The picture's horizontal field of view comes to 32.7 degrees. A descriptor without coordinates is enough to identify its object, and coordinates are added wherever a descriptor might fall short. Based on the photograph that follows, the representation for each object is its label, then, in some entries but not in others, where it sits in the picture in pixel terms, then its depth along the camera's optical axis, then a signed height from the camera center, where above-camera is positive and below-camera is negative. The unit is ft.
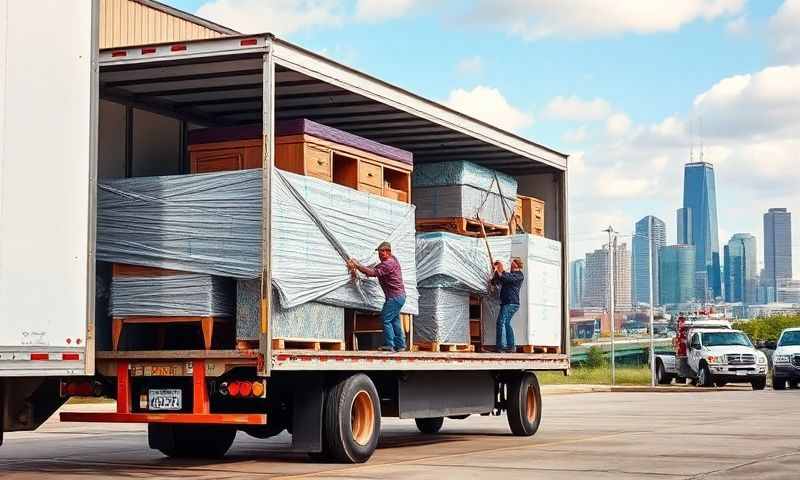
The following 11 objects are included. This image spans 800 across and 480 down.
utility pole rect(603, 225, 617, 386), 151.23 +8.03
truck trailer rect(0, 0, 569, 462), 34.68 +3.06
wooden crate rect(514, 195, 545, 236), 62.44 +5.71
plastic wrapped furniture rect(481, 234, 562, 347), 59.09 +1.69
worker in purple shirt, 46.96 +1.59
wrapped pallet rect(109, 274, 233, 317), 41.70 +1.34
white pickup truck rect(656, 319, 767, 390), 130.41 -1.84
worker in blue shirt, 57.72 +1.80
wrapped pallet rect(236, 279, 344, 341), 41.24 +0.64
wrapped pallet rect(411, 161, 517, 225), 56.65 +6.22
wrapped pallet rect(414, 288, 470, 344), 52.85 +0.84
